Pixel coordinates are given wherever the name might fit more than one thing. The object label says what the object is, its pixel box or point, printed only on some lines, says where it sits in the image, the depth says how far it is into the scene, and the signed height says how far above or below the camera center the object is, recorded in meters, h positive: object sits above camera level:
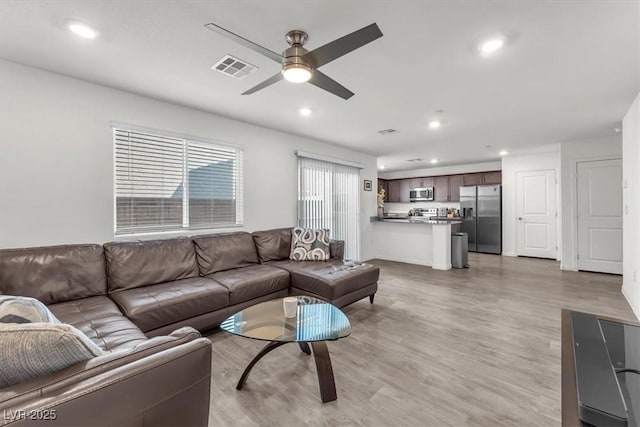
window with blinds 2.97 +0.41
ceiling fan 1.53 +0.99
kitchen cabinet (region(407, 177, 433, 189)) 8.22 +0.99
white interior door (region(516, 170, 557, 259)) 6.18 +0.02
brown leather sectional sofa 0.86 -0.58
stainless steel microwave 8.13 +0.62
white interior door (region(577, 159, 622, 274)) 4.74 -0.05
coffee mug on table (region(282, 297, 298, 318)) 2.04 -0.68
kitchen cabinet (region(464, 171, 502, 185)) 7.13 +0.97
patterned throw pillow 3.82 -0.40
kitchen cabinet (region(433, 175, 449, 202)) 7.89 +0.76
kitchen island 5.40 -0.55
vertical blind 4.79 +0.31
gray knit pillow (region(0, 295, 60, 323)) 0.97 -0.34
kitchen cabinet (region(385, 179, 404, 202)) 8.98 +0.83
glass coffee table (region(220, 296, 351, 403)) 1.77 -0.75
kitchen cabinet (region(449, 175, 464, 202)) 7.66 +0.80
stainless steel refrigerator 6.81 -0.04
